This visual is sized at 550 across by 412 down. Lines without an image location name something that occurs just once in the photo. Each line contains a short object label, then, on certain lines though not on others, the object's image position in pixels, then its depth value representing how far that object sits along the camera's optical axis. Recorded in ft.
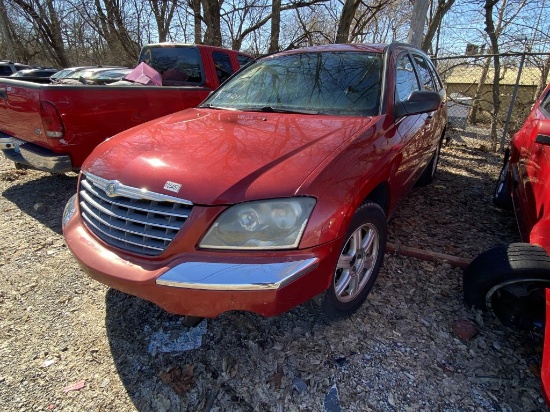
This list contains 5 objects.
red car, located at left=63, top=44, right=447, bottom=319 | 5.35
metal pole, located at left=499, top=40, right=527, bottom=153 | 21.45
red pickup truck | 11.25
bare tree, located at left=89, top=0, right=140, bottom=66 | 47.75
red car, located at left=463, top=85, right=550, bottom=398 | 6.36
